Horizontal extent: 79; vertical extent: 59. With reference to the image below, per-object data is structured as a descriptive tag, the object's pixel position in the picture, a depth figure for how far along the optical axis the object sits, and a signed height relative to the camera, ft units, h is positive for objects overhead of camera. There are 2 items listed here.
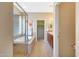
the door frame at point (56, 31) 5.60 -0.32
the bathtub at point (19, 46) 5.96 -1.75
